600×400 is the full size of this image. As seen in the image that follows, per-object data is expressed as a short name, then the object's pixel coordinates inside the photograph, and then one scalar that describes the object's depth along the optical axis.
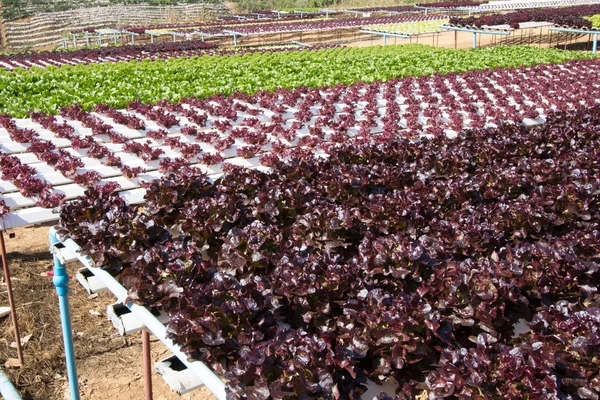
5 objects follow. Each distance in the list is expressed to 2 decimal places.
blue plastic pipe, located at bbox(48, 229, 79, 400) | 3.95
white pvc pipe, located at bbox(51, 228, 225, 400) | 2.66
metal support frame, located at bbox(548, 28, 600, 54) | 23.70
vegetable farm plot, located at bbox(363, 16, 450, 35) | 33.00
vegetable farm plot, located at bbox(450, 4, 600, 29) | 26.77
